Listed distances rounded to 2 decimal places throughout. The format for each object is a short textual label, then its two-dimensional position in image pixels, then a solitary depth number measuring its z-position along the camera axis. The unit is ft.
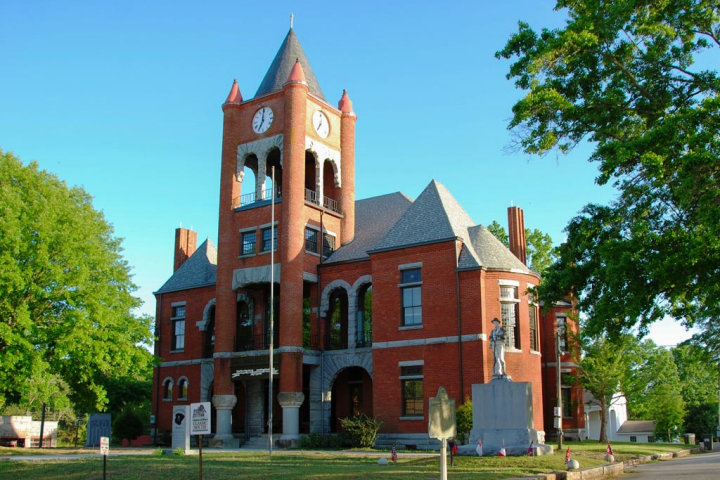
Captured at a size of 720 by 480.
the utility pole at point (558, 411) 107.81
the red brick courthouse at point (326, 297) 115.85
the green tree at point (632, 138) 57.47
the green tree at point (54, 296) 98.37
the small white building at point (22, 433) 153.79
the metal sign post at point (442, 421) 41.47
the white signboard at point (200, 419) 51.03
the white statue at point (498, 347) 88.17
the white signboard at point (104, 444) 57.00
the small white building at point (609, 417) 204.33
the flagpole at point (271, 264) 115.55
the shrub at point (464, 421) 103.96
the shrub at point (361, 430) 113.39
